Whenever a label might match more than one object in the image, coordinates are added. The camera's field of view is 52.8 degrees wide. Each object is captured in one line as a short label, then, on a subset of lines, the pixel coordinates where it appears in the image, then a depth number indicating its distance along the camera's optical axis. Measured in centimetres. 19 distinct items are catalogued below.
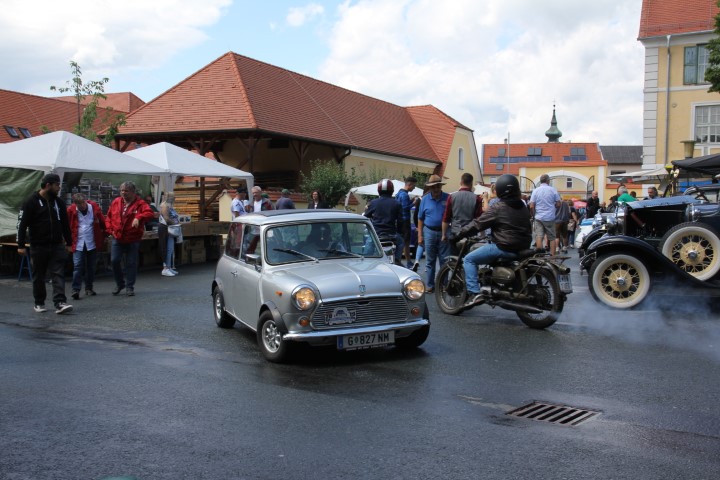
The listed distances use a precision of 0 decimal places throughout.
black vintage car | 993
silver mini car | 693
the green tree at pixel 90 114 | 3188
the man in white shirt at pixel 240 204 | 1880
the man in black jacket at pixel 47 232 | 1007
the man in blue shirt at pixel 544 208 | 1614
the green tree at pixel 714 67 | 2316
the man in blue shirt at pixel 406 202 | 1454
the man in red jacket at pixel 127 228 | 1220
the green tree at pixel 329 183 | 3042
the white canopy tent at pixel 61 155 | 1520
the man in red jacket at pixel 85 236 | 1236
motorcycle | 862
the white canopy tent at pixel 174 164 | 1880
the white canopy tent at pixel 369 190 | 2569
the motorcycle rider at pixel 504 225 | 894
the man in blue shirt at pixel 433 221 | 1145
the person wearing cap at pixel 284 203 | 1755
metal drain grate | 527
